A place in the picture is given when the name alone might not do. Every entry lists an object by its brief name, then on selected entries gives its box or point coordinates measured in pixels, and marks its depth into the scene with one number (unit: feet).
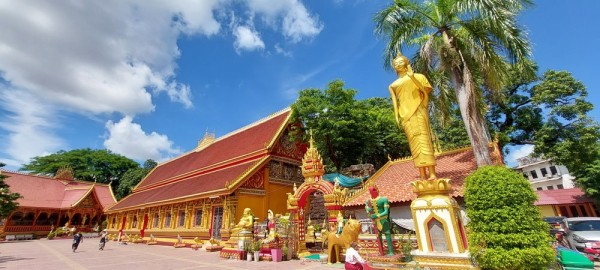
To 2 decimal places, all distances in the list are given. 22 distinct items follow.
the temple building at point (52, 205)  86.28
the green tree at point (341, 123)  58.75
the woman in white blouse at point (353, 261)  16.90
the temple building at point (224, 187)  49.78
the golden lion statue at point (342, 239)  26.16
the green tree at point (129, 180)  130.11
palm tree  28.53
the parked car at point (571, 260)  18.19
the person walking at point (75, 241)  46.04
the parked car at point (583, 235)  28.86
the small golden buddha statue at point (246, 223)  36.86
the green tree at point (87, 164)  140.97
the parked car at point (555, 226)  33.14
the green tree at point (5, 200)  44.06
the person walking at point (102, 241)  50.33
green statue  24.68
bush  17.31
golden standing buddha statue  21.31
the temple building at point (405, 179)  32.81
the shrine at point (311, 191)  34.94
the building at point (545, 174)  101.09
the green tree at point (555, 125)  49.19
